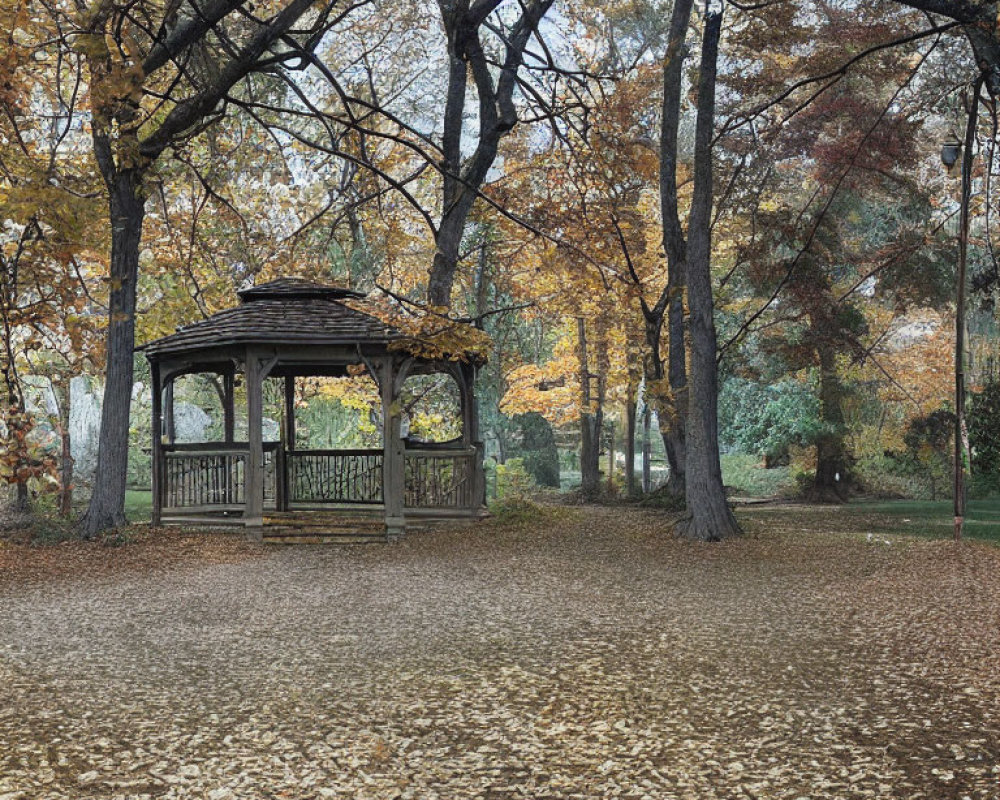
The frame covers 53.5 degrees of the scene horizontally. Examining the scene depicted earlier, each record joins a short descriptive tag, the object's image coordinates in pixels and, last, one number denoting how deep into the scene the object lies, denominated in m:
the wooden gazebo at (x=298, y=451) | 13.22
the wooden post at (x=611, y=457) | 22.25
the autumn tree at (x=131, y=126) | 10.22
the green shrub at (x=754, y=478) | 25.16
